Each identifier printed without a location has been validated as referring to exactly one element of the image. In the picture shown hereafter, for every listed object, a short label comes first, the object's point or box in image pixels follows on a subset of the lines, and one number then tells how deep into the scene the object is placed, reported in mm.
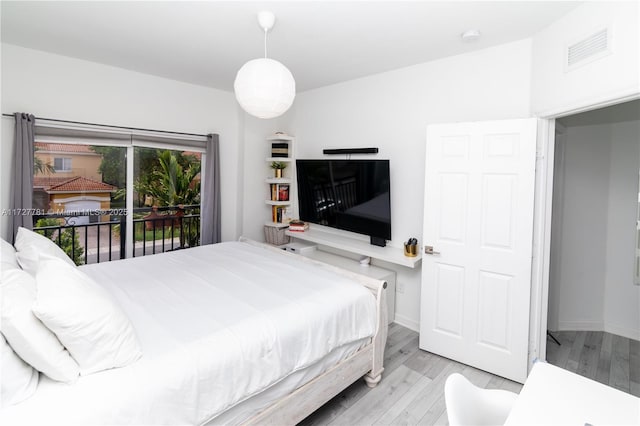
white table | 1054
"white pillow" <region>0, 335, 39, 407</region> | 1086
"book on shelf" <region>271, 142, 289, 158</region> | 4379
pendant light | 1872
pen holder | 3035
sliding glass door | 3148
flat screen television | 3316
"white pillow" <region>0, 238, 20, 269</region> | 1644
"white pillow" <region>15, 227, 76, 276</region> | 1849
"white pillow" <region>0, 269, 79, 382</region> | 1143
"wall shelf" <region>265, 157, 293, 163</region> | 4289
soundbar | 3463
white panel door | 2414
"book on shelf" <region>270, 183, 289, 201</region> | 4422
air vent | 1826
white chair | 1167
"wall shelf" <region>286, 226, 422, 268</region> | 3010
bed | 1227
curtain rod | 2935
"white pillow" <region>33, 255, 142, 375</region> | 1222
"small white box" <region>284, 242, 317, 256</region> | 4004
